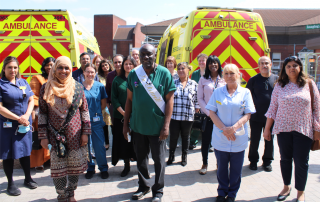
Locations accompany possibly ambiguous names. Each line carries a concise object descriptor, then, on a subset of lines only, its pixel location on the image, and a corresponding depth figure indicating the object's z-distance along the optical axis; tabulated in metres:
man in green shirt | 3.32
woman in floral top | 3.28
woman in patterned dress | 3.18
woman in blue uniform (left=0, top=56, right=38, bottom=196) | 3.77
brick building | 41.88
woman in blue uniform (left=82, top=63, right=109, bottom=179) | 4.31
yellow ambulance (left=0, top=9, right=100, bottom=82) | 5.94
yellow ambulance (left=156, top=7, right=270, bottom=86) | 5.95
